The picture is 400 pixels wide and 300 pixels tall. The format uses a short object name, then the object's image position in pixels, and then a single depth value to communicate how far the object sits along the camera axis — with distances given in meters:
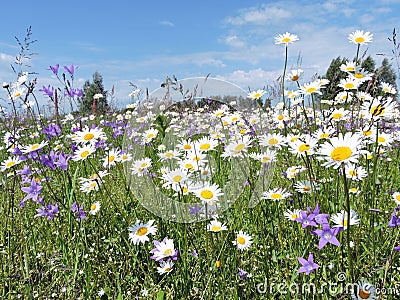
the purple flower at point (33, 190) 0.58
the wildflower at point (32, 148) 0.54
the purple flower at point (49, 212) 0.59
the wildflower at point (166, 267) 0.46
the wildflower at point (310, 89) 0.56
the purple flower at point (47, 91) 0.64
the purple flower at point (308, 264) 0.34
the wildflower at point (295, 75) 0.61
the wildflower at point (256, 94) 0.68
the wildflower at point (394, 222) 0.39
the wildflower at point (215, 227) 0.47
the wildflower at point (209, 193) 0.44
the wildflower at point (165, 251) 0.45
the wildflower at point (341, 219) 0.39
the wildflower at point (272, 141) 0.52
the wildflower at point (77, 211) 0.56
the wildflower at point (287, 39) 0.63
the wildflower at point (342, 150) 0.26
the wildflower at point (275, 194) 0.49
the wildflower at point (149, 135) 0.63
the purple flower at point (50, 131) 0.67
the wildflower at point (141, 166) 0.59
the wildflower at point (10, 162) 0.61
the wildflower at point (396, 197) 0.53
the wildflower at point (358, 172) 0.54
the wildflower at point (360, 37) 0.60
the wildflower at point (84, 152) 0.48
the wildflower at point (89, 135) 0.49
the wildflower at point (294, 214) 0.48
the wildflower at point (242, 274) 0.43
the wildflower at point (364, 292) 0.34
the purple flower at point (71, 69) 0.64
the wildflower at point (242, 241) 0.47
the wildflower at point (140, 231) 0.47
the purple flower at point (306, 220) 0.35
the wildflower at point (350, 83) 0.50
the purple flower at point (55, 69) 0.62
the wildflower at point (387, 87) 0.73
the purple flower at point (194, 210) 0.50
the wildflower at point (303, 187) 0.50
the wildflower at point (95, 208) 0.60
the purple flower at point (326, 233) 0.34
